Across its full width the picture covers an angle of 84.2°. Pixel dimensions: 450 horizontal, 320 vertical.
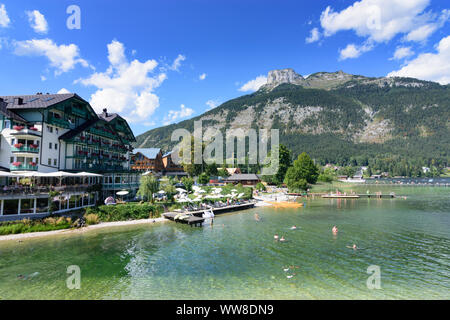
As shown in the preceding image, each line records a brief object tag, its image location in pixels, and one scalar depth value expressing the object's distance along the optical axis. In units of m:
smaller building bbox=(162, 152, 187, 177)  107.91
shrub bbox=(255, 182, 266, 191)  91.19
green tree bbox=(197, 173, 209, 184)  88.19
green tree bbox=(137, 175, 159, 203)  47.22
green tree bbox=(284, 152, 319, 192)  89.81
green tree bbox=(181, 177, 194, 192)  65.59
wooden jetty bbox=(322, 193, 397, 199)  82.25
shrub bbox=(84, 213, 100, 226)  36.62
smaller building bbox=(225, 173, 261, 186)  100.69
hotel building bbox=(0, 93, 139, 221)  32.59
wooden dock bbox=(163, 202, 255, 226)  39.56
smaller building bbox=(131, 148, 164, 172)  97.19
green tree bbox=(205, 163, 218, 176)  104.97
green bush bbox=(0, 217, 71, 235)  29.80
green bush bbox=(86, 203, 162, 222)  38.94
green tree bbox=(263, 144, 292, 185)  104.31
